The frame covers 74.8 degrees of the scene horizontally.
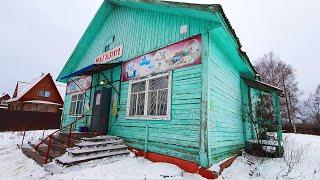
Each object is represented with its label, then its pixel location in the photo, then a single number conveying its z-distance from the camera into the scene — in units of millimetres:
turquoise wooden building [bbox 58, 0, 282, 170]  6391
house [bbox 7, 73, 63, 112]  28781
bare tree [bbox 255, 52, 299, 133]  28328
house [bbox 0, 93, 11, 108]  48056
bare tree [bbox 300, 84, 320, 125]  40375
